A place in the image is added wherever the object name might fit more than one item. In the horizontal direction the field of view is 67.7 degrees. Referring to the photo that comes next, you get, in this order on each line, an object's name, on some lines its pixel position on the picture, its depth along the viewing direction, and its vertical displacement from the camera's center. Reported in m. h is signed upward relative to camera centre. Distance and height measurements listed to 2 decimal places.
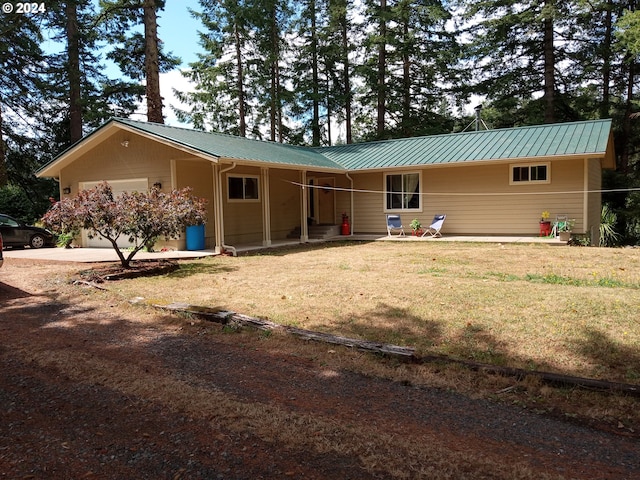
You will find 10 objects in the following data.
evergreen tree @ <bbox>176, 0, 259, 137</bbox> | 25.06 +8.10
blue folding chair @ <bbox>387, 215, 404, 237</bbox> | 15.84 -0.21
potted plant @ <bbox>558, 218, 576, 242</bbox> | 12.66 -0.44
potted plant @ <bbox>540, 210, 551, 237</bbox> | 13.56 -0.33
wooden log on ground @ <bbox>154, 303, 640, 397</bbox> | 3.48 -1.19
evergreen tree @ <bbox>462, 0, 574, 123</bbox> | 21.03 +7.57
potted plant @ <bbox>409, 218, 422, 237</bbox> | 15.54 -0.35
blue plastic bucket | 12.77 -0.46
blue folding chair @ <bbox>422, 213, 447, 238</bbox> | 14.95 -0.32
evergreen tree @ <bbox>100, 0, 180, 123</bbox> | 17.09 +7.65
